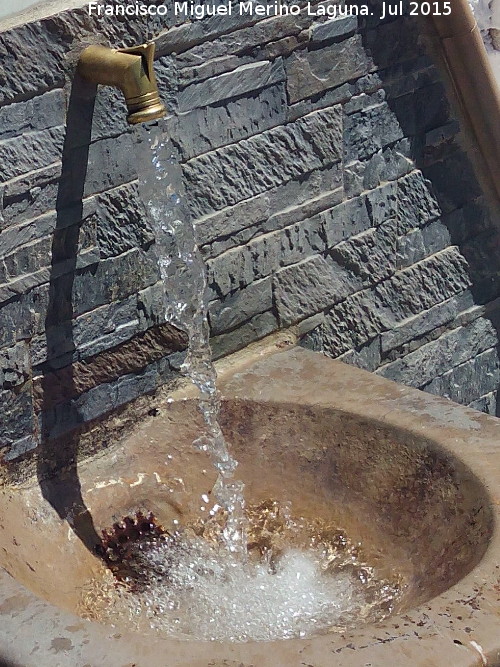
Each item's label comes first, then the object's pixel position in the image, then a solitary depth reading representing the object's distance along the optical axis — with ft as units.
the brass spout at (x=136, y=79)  4.98
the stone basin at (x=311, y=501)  3.89
